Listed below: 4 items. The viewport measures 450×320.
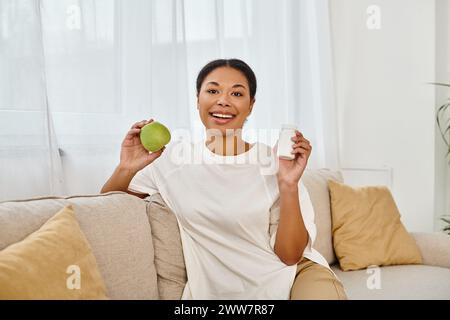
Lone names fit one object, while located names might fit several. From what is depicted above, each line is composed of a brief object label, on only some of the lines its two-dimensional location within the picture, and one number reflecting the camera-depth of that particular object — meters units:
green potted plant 3.30
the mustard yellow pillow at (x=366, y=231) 2.38
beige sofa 1.45
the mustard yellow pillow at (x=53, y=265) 1.14
